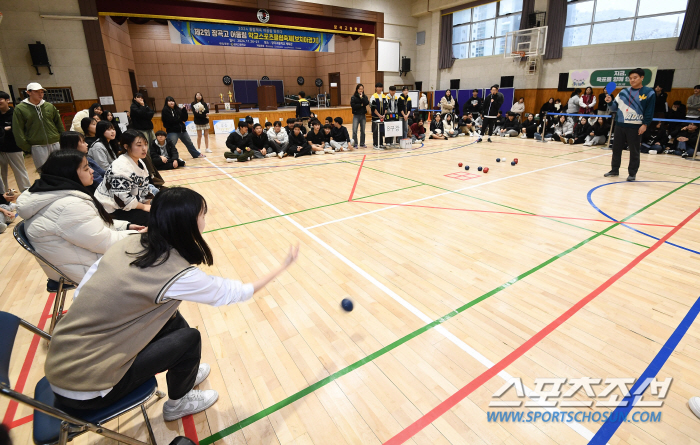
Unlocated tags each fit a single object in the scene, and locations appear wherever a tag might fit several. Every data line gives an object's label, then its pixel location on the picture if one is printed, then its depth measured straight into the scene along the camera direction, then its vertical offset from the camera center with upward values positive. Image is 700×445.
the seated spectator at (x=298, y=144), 9.56 -0.92
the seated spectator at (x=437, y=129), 12.37 -0.78
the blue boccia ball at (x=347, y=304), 2.78 -1.47
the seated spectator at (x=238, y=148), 9.09 -0.94
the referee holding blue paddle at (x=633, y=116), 5.69 -0.22
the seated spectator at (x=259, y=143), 9.38 -0.86
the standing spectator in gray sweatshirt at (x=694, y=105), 9.51 -0.11
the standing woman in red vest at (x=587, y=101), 11.49 +0.06
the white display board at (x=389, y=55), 17.80 +2.54
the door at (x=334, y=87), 20.08 +1.13
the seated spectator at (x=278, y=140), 9.61 -0.80
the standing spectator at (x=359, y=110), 9.68 -0.07
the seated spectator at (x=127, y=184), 3.38 -0.66
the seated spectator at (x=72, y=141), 3.43 -0.26
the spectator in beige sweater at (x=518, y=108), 13.80 -0.14
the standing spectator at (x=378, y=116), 9.97 -0.24
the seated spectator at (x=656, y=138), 9.29 -0.94
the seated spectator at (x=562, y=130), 11.27 -0.83
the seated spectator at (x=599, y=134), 10.54 -0.89
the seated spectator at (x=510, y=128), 12.65 -0.81
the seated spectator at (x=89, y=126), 5.14 -0.18
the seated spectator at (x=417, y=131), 11.64 -0.77
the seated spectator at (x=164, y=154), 8.07 -0.94
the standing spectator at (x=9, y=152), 5.29 -0.56
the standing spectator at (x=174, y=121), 8.31 -0.22
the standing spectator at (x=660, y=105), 9.74 -0.09
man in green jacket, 5.25 -0.17
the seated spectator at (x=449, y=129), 12.70 -0.80
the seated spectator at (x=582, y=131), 10.91 -0.83
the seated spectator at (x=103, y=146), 4.75 -0.43
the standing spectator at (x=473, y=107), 12.81 -0.06
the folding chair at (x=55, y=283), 2.03 -1.05
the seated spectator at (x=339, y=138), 10.15 -0.84
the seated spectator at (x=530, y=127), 12.22 -0.78
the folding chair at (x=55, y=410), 1.22 -1.10
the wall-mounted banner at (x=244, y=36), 12.80 +2.75
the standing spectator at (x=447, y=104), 13.41 +0.07
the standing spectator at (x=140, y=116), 7.75 -0.09
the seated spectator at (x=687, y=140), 8.67 -0.91
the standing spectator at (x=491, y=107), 11.09 -0.06
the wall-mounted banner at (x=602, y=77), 12.02 +0.90
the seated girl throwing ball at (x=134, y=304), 1.31 -0.72
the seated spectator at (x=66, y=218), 2.08 -0.59
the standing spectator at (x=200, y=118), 9.31 -0.19
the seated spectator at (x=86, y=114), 6.61 -0.02
